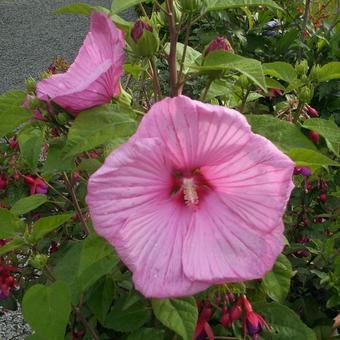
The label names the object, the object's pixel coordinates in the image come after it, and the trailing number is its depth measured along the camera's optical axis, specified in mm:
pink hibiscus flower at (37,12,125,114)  808
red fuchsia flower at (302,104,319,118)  1162
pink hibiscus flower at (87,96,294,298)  713
